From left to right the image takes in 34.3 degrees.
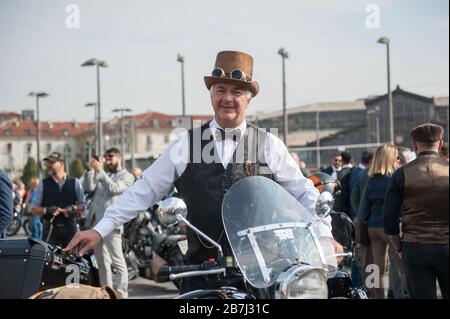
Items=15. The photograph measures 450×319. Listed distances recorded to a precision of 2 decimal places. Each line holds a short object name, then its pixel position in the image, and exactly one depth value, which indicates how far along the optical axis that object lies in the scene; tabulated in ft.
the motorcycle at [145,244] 27.58
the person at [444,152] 29.22
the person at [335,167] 37.47
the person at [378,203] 23.18
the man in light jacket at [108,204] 25.72
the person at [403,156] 26.78
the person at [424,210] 15.56
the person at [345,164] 29.96
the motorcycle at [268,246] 7.74
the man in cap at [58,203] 26.00
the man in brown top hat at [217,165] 10.88
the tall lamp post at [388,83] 29.31
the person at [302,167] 30.83
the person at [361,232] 24.26
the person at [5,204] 17.66
